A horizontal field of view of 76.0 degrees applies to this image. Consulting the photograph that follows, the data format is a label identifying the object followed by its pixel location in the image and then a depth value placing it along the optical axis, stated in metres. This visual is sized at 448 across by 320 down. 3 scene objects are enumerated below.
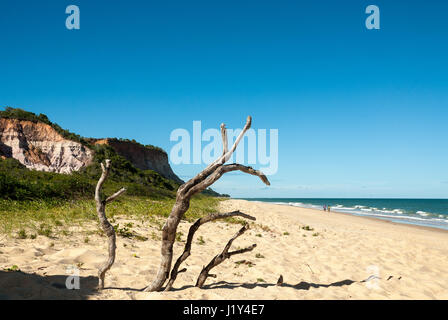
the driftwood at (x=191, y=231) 5.01
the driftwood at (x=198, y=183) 4.55
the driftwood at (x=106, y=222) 4.59
